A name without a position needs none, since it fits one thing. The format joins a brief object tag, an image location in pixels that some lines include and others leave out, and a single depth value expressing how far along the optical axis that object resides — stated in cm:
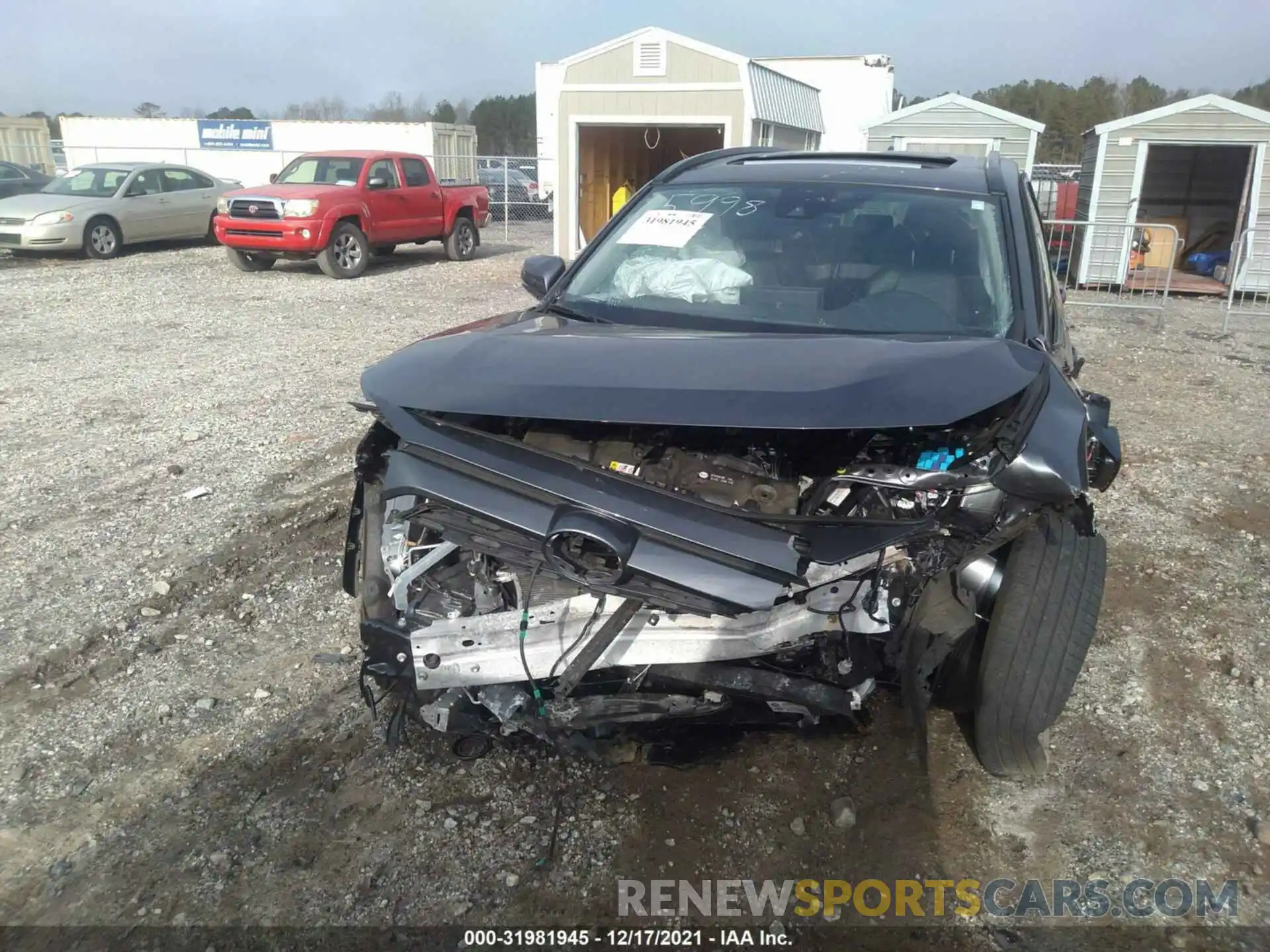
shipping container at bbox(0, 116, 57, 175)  2630
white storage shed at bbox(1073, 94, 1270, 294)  1366
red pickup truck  1358
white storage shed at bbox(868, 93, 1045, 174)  1575
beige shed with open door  1402
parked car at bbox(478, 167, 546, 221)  2611
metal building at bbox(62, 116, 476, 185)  2661
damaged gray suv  229
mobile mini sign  2977
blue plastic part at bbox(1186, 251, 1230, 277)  1560
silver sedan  1462
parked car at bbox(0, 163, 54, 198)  1931
